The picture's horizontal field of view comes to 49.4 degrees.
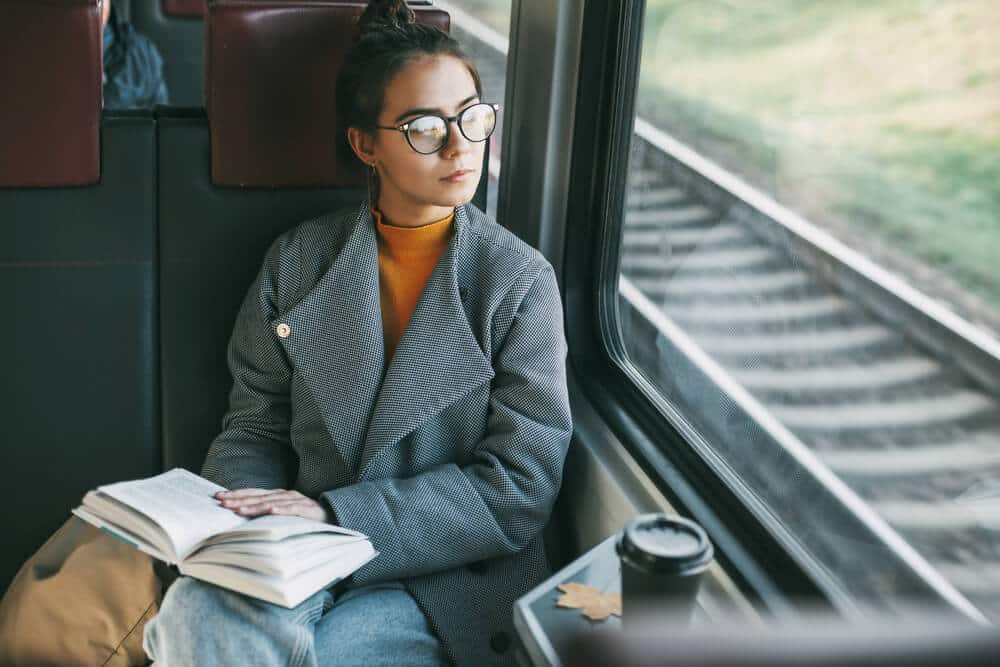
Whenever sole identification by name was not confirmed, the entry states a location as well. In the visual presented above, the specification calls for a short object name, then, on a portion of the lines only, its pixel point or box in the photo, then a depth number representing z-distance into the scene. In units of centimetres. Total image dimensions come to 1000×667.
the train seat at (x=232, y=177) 200
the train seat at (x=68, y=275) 195
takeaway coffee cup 112
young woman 178
